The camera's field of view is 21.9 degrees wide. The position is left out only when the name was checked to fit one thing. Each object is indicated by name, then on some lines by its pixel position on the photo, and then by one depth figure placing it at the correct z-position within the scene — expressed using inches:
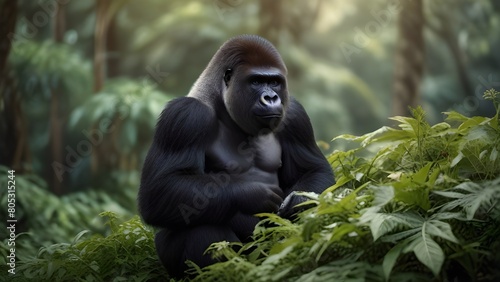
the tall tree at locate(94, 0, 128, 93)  773.6
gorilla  256.5
